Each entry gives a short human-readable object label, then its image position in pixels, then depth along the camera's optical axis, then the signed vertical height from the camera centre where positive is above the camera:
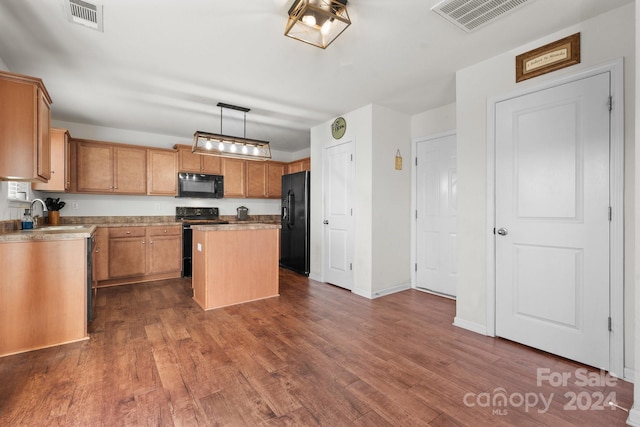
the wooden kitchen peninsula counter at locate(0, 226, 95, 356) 2.24 -0.64
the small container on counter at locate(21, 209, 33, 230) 3.13 -0.09
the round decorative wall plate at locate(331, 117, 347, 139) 4.14 +1.23
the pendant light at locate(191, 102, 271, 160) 3.50 +0.87
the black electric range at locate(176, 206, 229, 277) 4.78 -0.15
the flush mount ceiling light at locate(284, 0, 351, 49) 1.78 +1.30
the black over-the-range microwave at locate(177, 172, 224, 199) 5.06 +0.48
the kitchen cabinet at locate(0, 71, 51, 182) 2.14 +0.65
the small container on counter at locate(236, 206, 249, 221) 6.04 -0.03
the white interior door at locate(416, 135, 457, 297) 3.74 -0.05
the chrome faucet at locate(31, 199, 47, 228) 3.37 -0.09
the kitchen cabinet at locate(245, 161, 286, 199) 5.90 +0.70
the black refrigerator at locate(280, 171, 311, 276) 4.90 -0.21
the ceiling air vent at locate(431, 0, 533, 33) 1.90 +1.38
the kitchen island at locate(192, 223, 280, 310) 3.27 -0.63
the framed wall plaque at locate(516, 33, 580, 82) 2.15 +1.21
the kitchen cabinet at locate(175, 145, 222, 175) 5.04 +0.90
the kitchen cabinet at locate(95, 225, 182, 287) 4.23 -0.65
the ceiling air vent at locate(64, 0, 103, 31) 1.90 +1.37
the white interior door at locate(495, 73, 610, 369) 2.04 -0.07
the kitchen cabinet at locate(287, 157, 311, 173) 5.61 +0.94
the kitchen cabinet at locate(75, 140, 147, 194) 4.30 +0.69
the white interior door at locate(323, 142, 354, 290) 4.08 -0.05
